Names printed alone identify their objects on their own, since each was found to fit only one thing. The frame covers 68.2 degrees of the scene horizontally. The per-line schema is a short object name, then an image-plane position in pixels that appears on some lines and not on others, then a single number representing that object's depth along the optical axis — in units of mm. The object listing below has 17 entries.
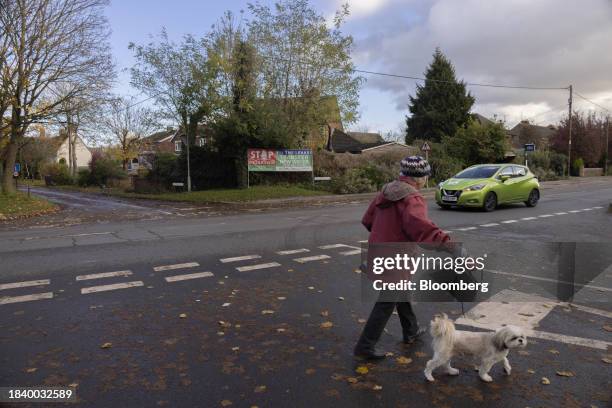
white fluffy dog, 3416
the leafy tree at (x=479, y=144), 31875
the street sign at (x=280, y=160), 24172
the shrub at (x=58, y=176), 50469
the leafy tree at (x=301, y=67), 23844
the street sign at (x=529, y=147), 32078
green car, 14695
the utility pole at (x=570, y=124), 41678
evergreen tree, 44688
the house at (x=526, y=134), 68125
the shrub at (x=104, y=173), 42375
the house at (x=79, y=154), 81012
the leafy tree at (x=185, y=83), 23234
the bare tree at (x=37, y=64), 20891
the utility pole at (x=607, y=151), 50269
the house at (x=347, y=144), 46019
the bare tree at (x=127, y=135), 50294
